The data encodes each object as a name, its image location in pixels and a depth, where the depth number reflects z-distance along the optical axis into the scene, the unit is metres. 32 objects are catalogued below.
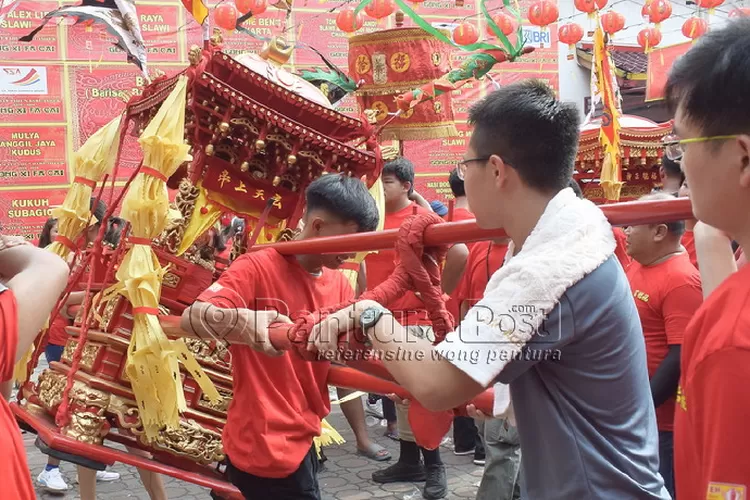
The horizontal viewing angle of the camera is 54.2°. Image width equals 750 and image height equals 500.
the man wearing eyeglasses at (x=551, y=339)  1.32
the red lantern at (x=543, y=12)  8.82
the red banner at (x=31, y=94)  8.01
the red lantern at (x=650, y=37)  10.03
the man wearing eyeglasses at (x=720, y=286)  0.93
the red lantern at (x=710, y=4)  8.49
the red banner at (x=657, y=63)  10.38
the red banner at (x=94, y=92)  8.29
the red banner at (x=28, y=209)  8.02
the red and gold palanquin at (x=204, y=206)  3.21
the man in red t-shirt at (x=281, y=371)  2.40
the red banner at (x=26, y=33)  7.95
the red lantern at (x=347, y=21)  8.15
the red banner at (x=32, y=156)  8.08
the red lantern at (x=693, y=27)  9.62
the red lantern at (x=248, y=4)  7.48
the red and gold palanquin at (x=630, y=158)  6.54
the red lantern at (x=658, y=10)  9.18
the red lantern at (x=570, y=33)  9.77
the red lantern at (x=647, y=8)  9.20
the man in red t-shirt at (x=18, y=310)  1.40
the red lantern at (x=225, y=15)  7.43
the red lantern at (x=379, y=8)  7.93
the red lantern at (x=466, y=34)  8.14
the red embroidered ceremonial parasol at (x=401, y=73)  6.24
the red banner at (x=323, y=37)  9.18
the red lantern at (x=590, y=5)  8.77
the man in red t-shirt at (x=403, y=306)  4.24
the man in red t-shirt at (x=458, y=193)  4.46
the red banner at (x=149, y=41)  8.29
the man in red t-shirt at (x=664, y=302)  2.76
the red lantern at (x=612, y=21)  9.98
